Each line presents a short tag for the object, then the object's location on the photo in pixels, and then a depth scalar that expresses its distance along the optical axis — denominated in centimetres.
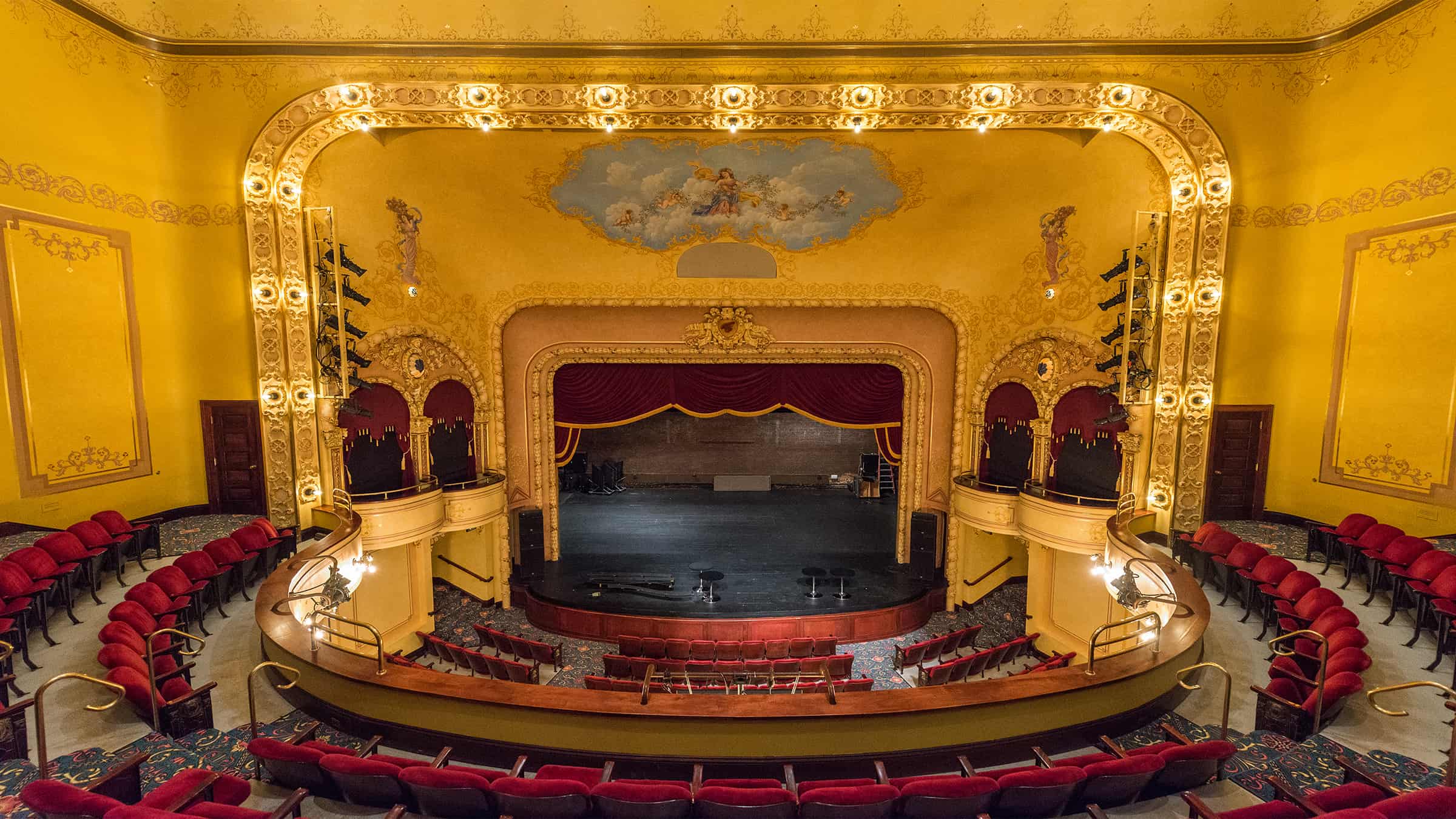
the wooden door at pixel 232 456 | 931
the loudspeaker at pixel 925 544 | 1260
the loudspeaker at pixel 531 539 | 1280
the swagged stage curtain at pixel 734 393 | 1294
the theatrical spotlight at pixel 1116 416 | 934
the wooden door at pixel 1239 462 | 912
